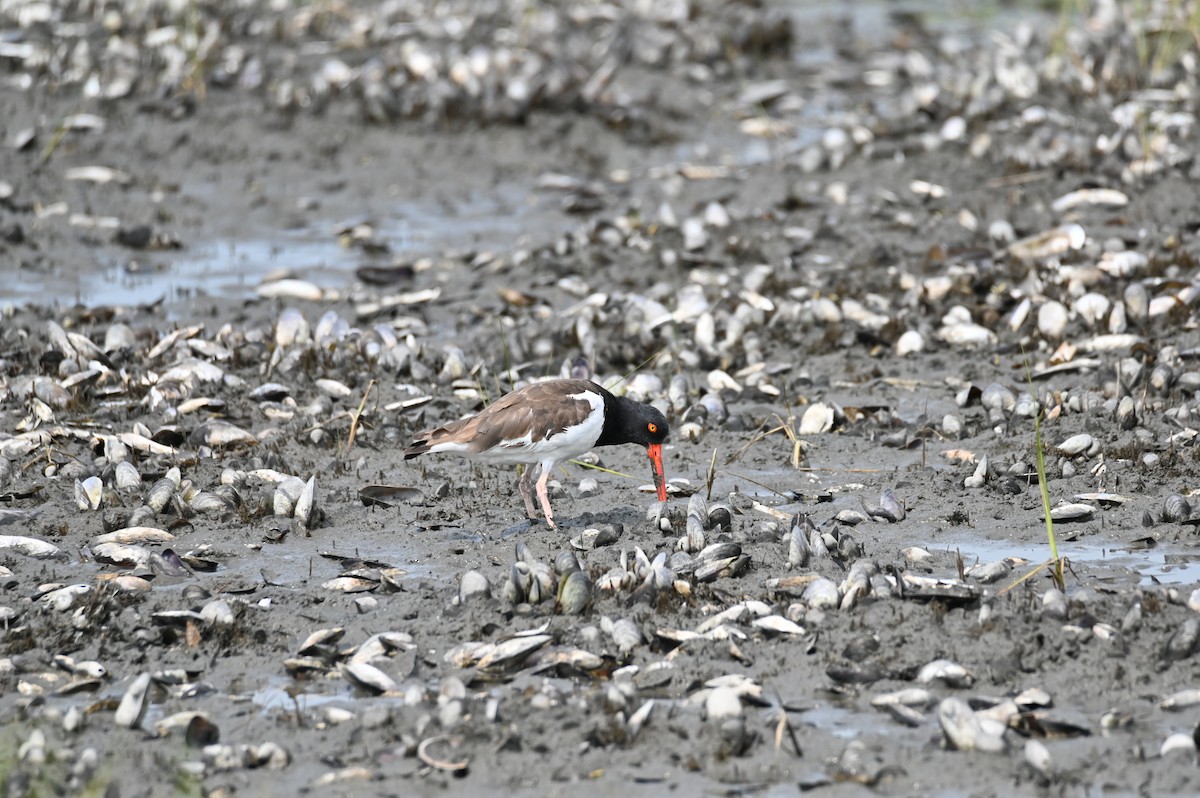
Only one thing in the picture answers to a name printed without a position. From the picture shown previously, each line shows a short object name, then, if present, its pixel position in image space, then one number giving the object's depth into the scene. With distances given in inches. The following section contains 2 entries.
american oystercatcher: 653.3
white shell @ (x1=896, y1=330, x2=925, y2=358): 882.8
